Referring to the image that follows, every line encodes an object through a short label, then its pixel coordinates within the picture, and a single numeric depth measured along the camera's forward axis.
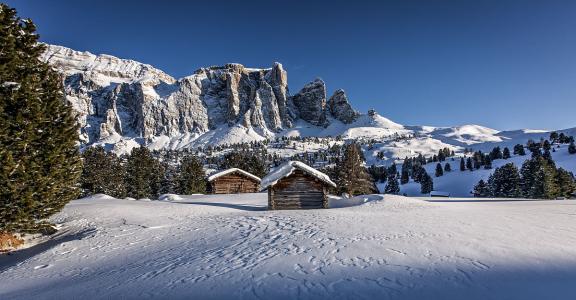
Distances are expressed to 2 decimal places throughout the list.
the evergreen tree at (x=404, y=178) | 142.12
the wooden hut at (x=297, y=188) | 24.20
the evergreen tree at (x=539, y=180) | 47.19
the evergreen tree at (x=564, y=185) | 51.74
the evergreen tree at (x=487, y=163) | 131.66
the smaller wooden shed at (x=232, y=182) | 42.62
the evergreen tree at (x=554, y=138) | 155.79
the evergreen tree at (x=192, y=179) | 51.74
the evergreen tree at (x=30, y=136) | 13.75
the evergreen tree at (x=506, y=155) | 144.35
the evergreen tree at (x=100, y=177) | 46.66
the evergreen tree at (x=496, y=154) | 148.62
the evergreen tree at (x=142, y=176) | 49.59
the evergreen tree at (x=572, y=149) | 124.10
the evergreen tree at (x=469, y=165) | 138.45
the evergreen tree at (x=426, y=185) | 114.62
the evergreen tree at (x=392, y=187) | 106.62
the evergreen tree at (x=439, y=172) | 143.00
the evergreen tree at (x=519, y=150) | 144.10
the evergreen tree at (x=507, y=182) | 57.46
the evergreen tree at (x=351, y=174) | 45.41
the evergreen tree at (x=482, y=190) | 72.00
